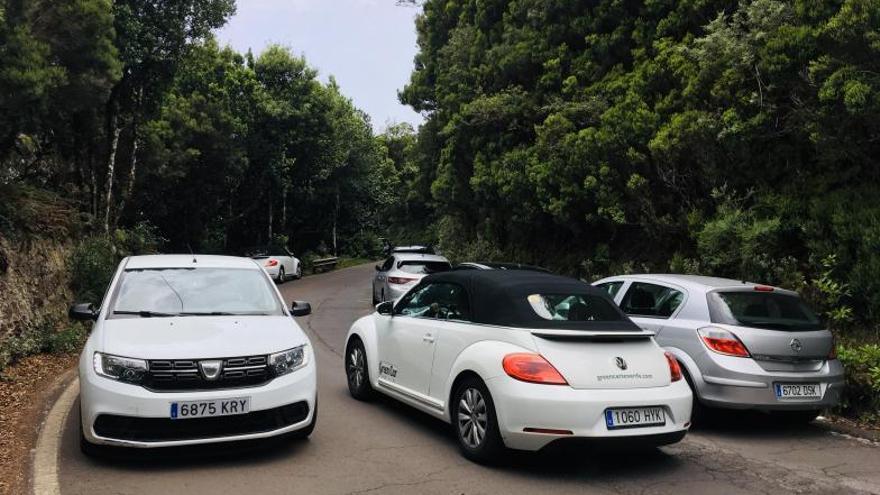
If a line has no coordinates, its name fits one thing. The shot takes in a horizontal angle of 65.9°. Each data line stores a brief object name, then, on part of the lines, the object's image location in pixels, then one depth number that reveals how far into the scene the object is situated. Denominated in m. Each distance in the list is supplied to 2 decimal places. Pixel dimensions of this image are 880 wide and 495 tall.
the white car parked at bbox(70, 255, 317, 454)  5.10
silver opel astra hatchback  6.53
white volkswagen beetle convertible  5.12
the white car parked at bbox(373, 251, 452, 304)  16.14
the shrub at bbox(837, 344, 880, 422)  7.34
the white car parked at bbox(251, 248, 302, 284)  26.95
